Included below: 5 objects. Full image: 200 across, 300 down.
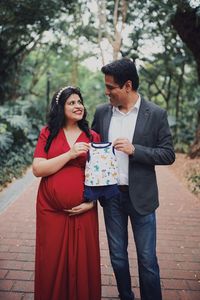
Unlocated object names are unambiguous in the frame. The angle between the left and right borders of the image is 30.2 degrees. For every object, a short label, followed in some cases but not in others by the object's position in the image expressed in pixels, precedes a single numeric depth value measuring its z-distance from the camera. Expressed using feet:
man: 8.98
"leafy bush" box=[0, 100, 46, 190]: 31.55
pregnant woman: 8.96
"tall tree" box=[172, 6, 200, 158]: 31.43
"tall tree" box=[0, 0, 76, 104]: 36.03
